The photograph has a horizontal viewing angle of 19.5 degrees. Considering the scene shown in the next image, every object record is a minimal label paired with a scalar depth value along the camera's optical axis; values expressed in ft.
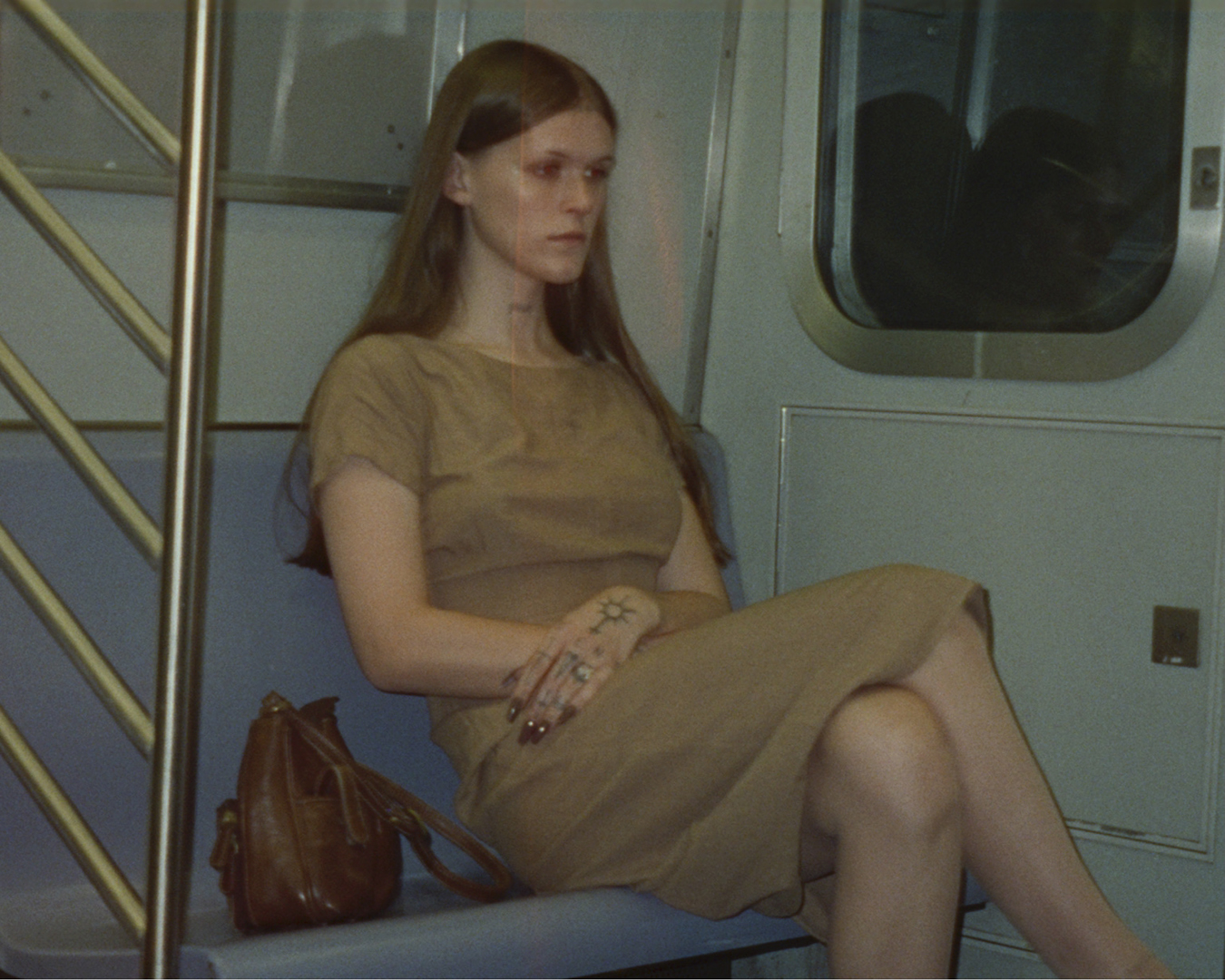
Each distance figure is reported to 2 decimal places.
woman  9.51
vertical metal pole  8.19
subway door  10.46
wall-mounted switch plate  10.46
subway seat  9.55
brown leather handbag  9.56
